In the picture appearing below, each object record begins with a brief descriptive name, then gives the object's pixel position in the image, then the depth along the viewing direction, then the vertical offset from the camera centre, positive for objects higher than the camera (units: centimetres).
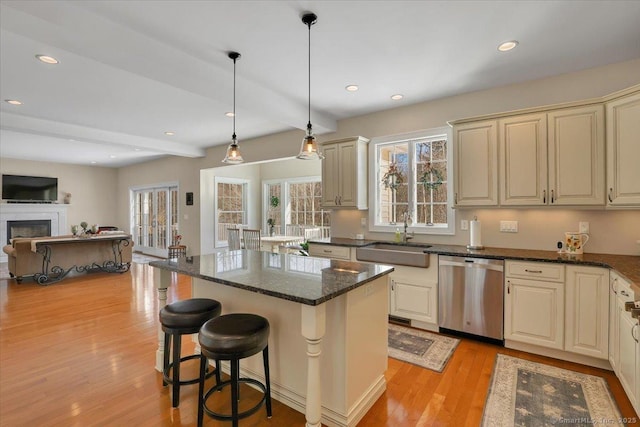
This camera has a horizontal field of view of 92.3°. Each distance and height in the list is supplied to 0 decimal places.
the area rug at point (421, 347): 275 -132
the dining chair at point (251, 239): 637 -54
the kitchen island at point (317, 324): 172 -74
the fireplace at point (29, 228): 805 -42
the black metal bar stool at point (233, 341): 170 -73
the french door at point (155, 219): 841 -17
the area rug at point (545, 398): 198 -132
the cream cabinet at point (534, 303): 269 -82
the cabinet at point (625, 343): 185 -88
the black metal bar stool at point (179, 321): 209 -74
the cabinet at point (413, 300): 334 -98
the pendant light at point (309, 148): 258 +55
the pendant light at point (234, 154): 303 +58
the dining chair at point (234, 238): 673 -57
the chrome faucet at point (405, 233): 400 -27
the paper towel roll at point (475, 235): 341 -25
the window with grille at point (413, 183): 393 +41
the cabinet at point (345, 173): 426 +57
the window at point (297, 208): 780 +13
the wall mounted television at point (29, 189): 795 +64
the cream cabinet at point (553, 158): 278 +53
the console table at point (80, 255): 581 -87
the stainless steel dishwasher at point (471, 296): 297 -83
